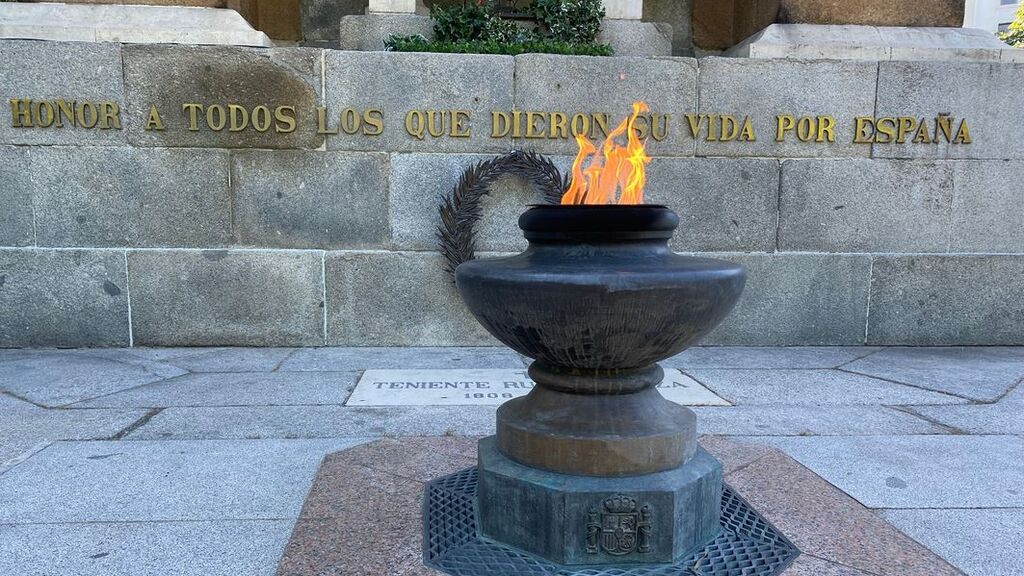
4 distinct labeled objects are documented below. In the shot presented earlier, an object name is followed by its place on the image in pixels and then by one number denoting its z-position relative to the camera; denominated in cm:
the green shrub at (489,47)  561
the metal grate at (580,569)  197
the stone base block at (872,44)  586
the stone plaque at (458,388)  402
